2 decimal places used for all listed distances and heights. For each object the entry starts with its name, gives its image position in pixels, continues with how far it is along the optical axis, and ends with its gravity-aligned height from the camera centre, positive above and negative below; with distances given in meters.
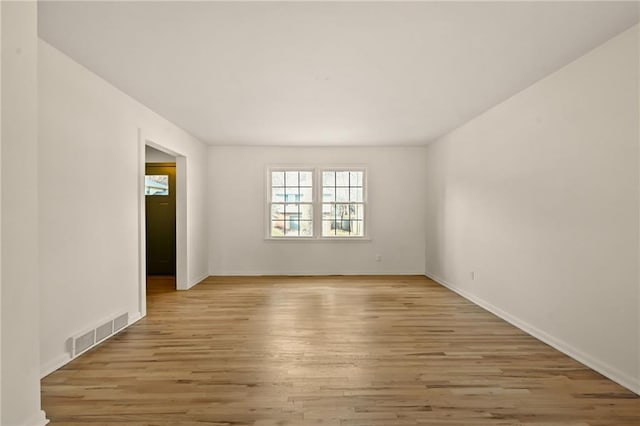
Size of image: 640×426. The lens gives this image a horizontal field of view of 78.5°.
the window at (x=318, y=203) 7.64 +0.16
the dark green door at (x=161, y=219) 7.60 -0.13
